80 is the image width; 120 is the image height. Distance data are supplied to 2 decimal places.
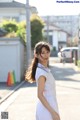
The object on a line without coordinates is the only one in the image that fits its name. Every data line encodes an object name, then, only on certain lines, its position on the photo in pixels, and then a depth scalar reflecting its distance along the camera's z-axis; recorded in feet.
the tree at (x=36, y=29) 86.60
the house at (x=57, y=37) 191.79
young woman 11.05
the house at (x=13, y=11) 117.29
